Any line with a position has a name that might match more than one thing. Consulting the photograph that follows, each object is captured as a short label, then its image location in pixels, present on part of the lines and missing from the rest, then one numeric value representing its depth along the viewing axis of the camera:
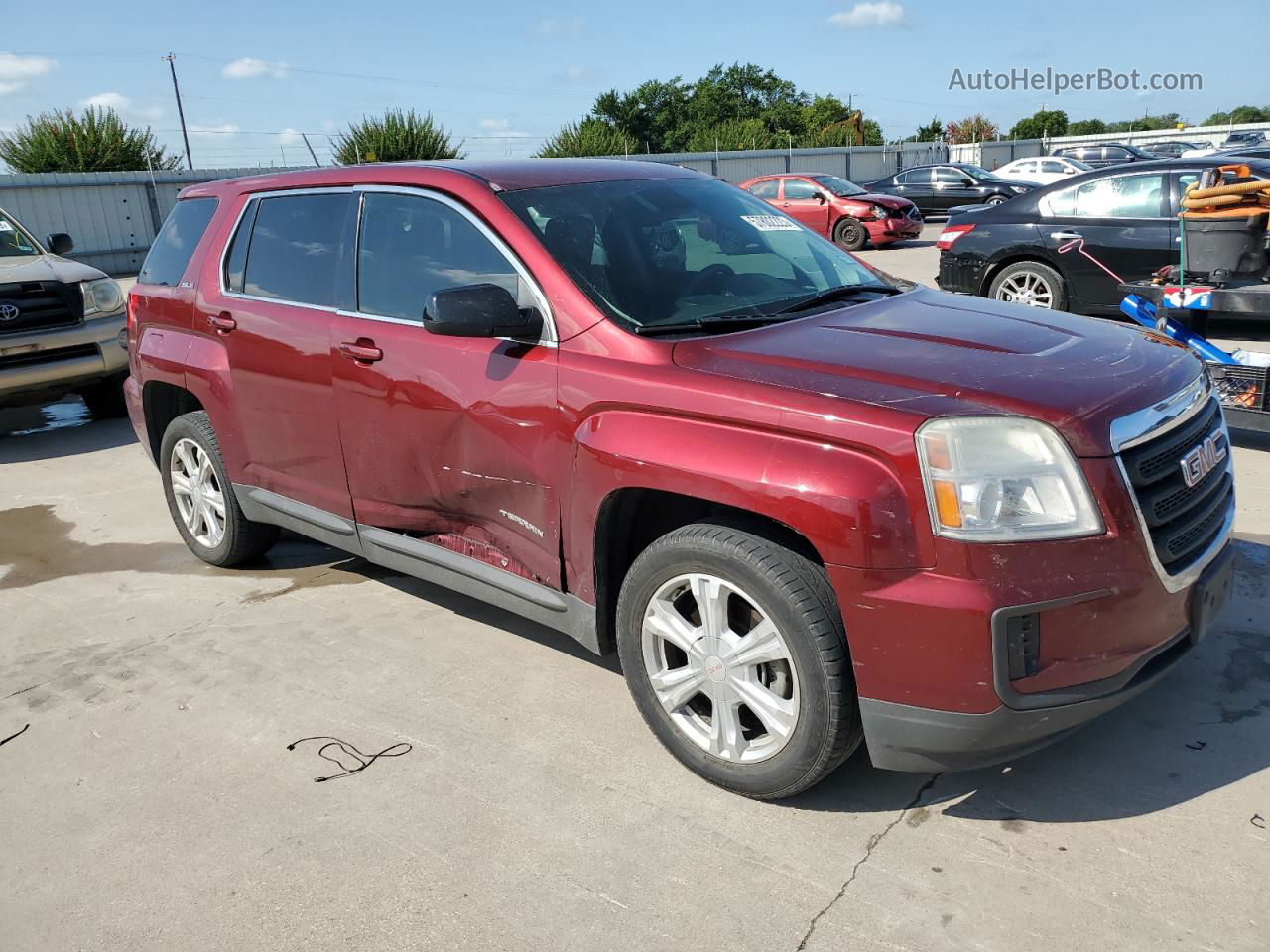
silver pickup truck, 8.05
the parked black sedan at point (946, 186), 23.64
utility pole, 61.62
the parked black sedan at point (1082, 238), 9.05
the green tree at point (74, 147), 26.86
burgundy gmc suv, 2.59
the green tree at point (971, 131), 65.50
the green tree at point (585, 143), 32.31
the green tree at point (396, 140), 28.58
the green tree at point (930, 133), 62.78
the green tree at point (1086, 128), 71.66
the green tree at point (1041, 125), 71.28
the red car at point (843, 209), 19.64
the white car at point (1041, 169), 24.81
